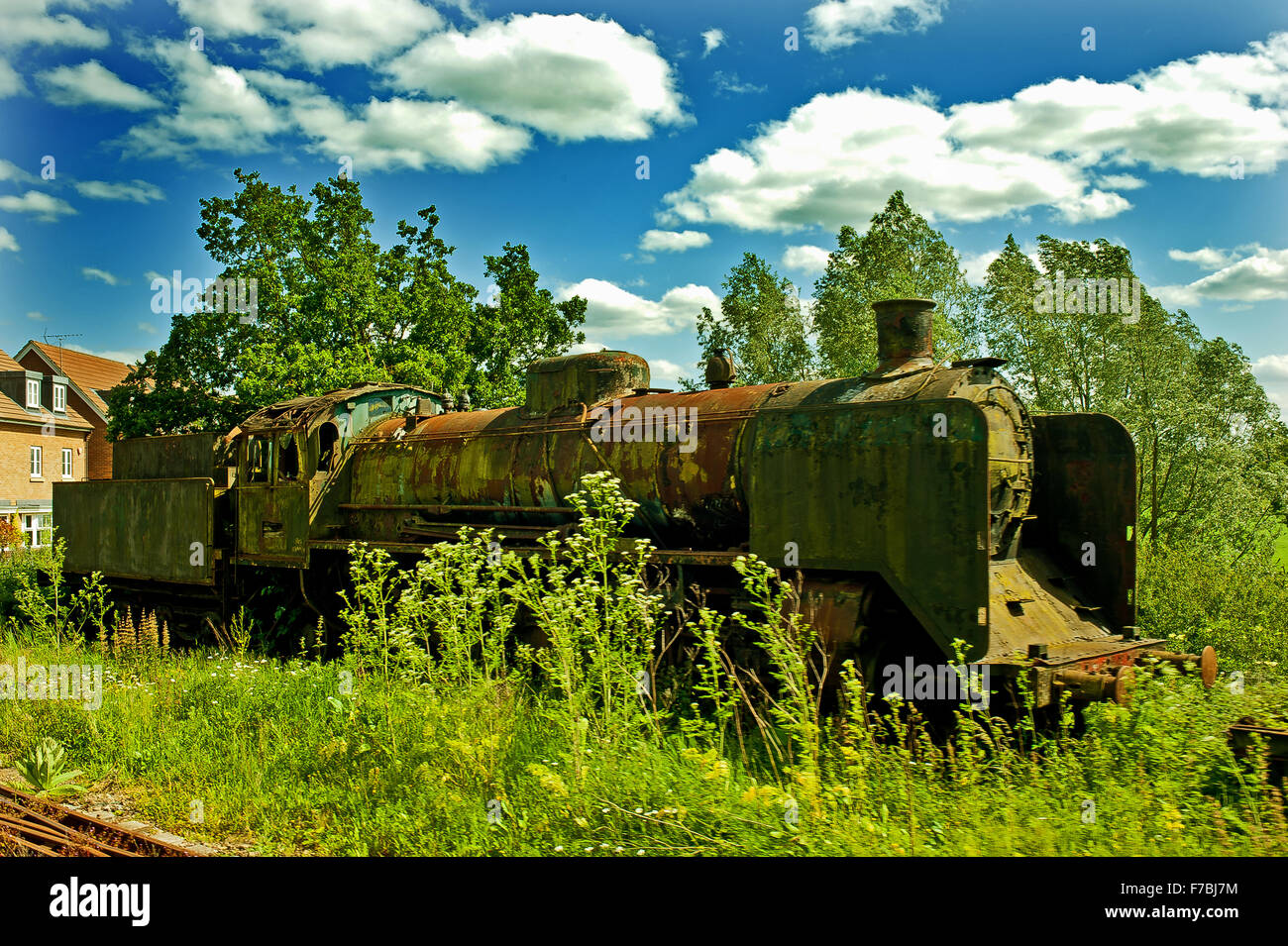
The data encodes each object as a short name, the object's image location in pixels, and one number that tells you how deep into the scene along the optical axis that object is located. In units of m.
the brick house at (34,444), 26.53
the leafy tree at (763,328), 30.08
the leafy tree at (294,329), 18.42
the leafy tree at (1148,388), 20.30
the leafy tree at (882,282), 23.88
